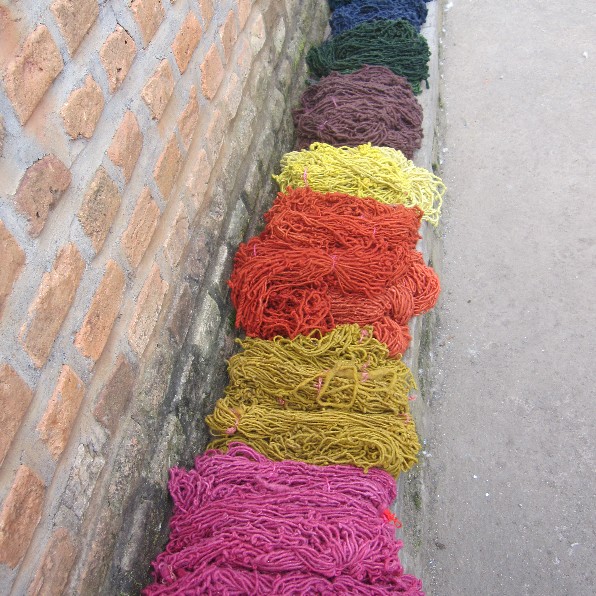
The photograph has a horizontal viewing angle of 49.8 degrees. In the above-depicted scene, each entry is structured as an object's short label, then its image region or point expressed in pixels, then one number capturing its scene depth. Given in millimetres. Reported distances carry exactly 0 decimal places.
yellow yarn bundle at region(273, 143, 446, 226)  2852
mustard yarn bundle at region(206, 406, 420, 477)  2053
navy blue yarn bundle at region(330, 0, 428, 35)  3727
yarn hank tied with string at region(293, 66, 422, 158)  3119
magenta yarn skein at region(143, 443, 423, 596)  1693
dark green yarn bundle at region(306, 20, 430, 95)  3475
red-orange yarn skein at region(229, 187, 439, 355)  2361
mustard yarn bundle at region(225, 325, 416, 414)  2180
